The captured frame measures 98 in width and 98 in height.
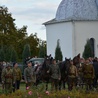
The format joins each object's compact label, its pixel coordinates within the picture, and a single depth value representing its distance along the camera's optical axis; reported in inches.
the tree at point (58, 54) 1542.0
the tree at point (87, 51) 1486.3
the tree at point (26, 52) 1740.1
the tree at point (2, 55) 1754.1
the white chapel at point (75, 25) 1533.7
